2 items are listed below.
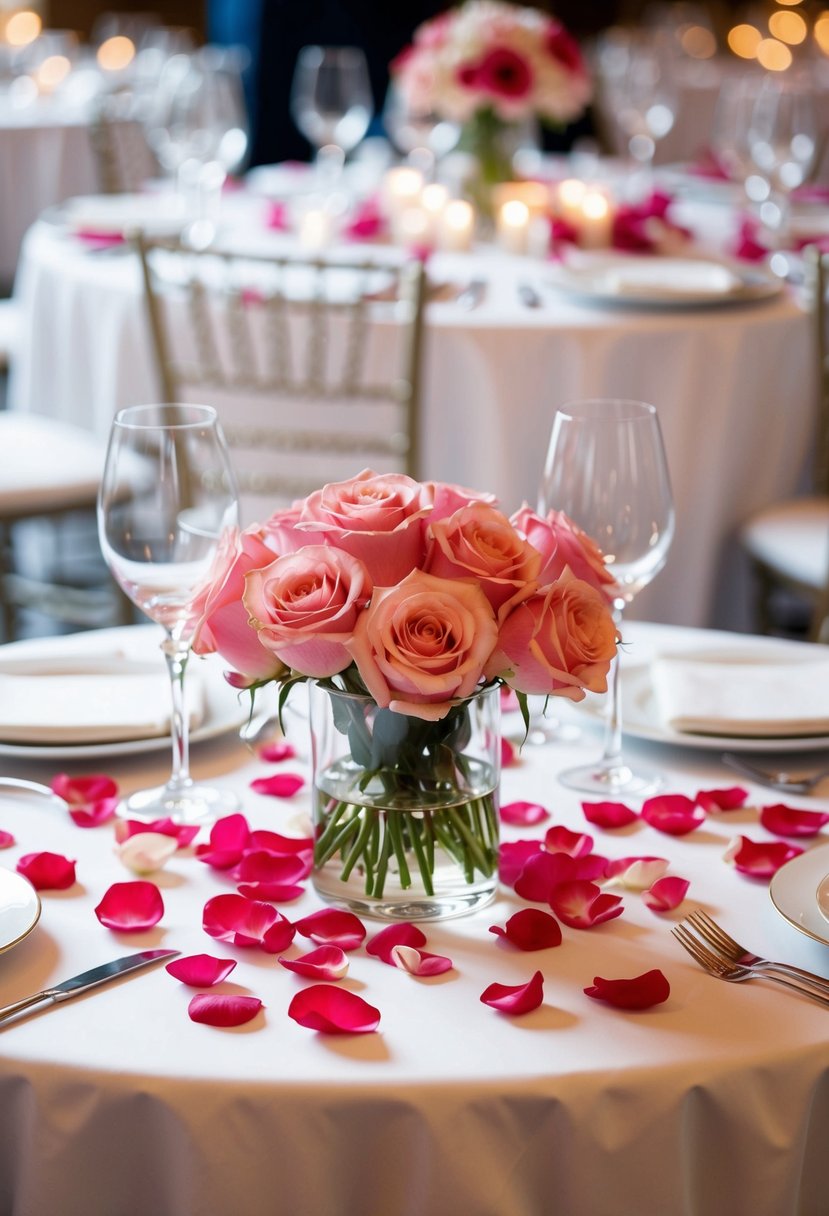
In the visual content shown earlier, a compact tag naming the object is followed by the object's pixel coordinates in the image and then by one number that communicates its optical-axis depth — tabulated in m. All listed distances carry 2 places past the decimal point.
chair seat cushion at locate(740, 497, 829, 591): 2.75
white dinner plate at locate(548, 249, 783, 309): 2.76
